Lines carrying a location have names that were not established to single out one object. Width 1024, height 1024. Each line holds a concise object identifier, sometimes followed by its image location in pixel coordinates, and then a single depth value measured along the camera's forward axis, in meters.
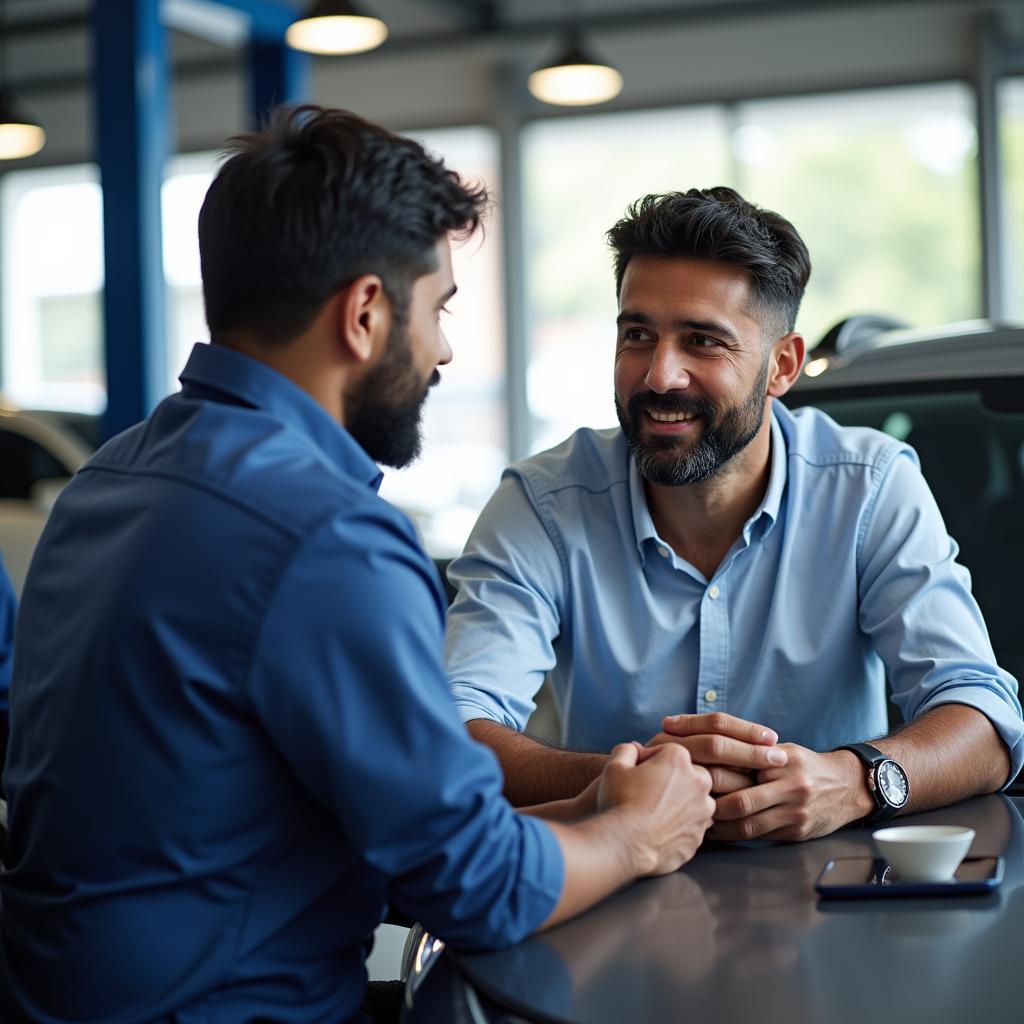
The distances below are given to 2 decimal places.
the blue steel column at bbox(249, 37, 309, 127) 7.21
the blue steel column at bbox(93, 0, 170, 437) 6.20
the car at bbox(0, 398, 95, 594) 7.30
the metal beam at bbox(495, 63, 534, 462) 10.68
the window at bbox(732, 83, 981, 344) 9.89
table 1.25
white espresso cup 1.50
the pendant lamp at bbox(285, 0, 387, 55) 6.19
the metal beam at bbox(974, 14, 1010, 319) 9.59
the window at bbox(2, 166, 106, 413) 12.29
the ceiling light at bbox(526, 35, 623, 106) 7.46
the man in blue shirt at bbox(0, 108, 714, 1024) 1.29
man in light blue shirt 2.17
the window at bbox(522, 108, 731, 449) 10.70
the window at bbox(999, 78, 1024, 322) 9.75
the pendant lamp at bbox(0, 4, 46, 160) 7.77
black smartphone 1.50
